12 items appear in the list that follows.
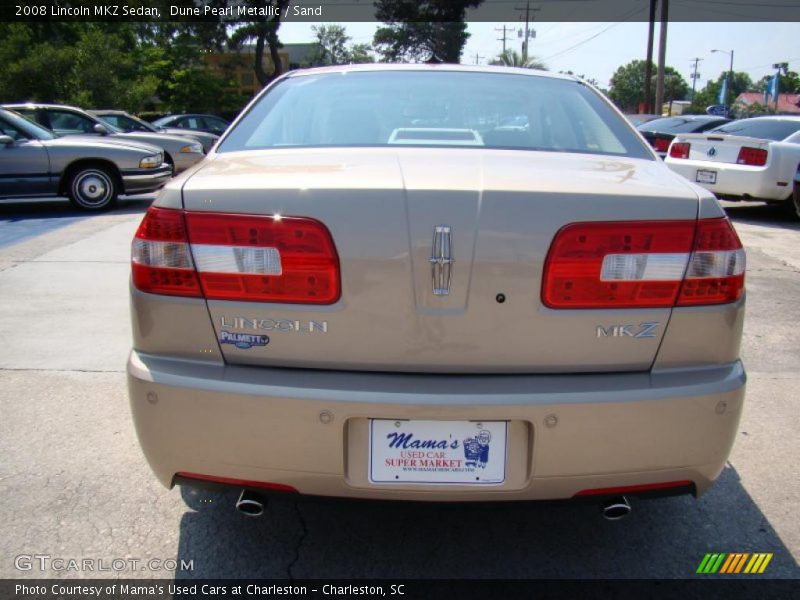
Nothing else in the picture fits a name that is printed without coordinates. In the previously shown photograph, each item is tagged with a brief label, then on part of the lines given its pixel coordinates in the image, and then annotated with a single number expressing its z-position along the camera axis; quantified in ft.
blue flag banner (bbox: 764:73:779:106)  172.45
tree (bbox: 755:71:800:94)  325.71
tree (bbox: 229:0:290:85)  111.86
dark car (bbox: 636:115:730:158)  40.60
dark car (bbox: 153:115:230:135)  58.50
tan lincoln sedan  6.08
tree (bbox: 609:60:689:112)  376.07
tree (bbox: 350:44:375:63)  234.89
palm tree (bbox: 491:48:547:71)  198.07
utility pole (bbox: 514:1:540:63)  231.09
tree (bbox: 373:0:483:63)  157.07
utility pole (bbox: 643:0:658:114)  105.19
